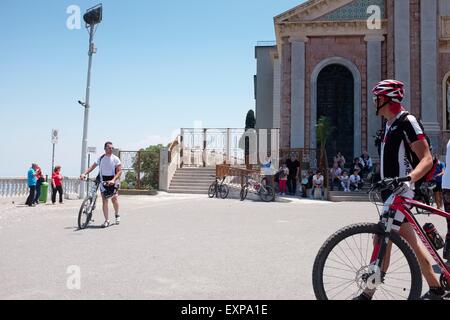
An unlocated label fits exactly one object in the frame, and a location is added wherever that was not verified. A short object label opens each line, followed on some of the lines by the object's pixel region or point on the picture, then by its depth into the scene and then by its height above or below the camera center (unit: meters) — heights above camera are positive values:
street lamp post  20.86 +6.20
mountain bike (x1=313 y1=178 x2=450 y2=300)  3.44 -0.59
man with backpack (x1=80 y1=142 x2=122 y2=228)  9.66 +0.10
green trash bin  18.28 -0.66
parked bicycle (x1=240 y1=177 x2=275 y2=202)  18.22 -0.35
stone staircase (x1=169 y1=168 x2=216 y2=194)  23.89 +0.00
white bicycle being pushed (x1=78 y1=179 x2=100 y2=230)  9.30 -0.64
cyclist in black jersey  3.61 +0.31
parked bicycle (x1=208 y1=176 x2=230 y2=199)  20.11 -0.40
